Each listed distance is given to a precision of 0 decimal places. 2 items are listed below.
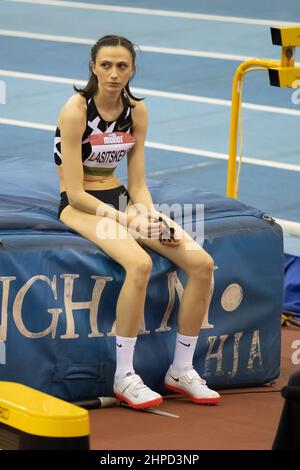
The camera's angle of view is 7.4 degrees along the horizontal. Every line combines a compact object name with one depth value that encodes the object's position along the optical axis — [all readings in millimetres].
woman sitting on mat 9701
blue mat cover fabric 9520
